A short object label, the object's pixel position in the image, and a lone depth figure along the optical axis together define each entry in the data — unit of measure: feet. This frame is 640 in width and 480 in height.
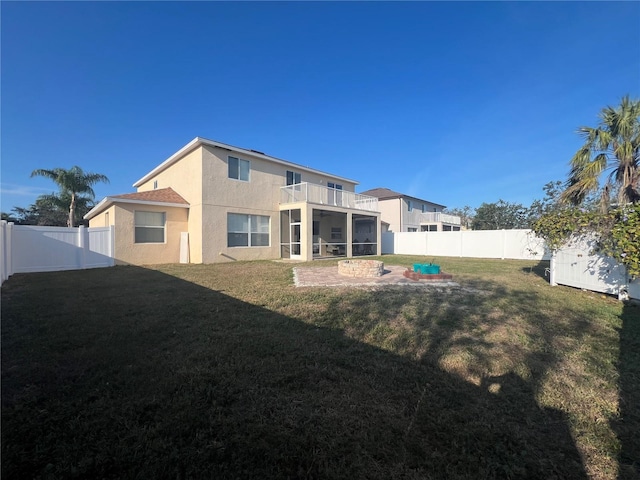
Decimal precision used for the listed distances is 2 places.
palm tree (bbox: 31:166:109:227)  70.85
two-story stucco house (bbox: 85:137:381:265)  46.78
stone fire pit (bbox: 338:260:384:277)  33.37
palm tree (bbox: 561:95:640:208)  29.55
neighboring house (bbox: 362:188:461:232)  103.14
